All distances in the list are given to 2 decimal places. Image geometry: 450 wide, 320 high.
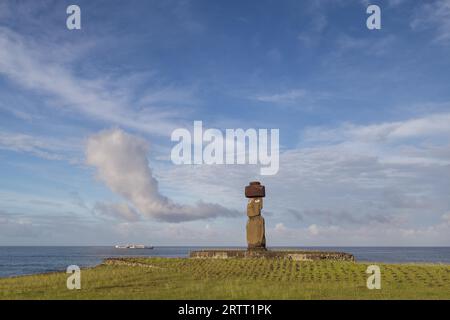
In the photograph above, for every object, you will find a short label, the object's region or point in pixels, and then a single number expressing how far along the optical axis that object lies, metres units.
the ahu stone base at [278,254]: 38.31
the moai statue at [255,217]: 41.00
